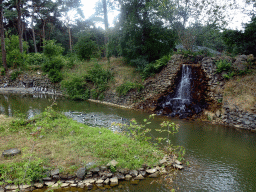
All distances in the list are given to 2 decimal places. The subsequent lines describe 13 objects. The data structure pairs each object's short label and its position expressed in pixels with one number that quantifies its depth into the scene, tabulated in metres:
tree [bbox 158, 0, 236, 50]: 14.05
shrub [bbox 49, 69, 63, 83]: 19.37
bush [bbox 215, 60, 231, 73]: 11.36
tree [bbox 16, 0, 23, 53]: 21.49
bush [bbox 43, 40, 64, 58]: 21.16
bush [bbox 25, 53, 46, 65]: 22.86
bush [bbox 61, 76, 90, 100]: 16.56
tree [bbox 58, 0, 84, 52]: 28.95
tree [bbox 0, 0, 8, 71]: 20.21
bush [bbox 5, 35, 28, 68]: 21.41
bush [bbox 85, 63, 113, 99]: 16.22
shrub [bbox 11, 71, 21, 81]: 21.20
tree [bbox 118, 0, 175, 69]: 15.30
